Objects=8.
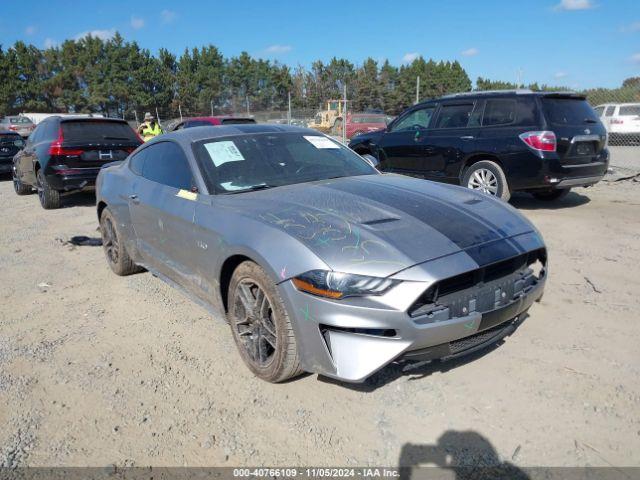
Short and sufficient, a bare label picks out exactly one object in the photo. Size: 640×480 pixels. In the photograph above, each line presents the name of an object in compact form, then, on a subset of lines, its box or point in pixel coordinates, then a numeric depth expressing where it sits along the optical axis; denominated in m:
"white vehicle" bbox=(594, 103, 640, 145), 17.58
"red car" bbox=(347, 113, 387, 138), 20.38
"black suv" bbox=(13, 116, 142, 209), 8.41
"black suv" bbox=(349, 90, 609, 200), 6.62
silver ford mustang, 2.33
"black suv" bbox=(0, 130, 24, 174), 13.90
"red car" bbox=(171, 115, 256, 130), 13.01
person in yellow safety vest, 13.03
